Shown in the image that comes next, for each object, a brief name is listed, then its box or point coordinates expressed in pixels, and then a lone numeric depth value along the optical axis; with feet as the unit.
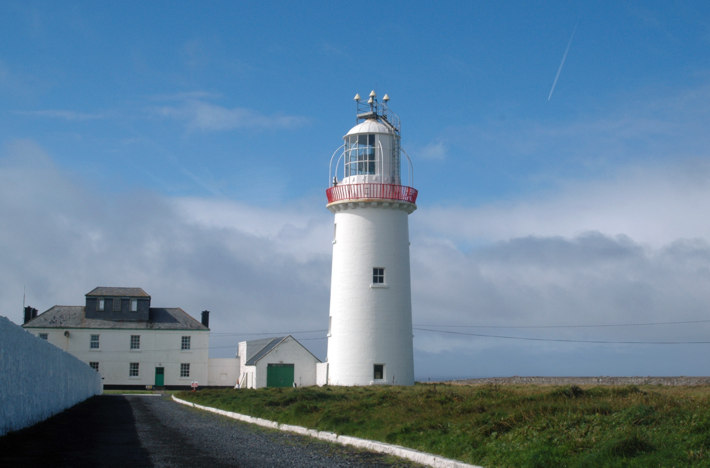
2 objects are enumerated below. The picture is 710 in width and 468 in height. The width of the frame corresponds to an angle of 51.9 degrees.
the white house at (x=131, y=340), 190.29
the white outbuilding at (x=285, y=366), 150.71
